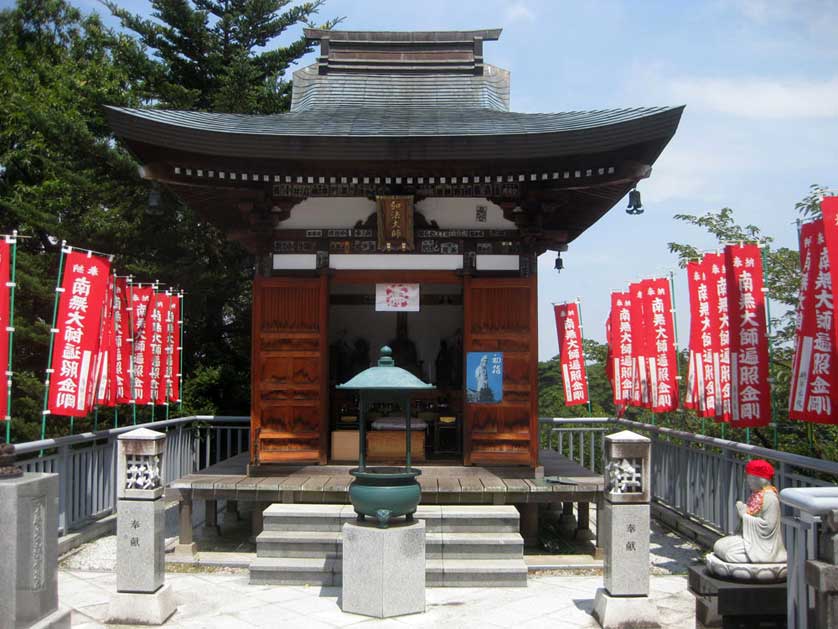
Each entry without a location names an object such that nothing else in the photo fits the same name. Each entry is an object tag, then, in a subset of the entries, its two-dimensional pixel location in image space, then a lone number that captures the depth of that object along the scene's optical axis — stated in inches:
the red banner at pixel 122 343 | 394.9
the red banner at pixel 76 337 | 334.3
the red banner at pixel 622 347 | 450.6
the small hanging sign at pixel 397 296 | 392.2
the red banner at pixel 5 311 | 299.3
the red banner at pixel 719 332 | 324.8
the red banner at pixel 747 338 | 299.1
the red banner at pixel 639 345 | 418.3
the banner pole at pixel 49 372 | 328.4
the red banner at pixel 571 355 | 494.3
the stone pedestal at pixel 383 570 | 251.0
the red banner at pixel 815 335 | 237.1
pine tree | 746.2
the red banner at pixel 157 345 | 440.8
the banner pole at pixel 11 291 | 303.9
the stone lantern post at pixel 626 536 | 239.8
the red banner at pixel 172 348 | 464.4
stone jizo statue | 204.5
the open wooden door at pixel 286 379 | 383.6
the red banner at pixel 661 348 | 395.2
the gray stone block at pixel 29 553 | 190.2
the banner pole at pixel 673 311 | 398.3
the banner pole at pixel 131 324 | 411.2
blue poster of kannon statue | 378.0
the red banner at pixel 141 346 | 426.9
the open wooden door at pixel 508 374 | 380.2
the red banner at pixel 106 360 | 366.0
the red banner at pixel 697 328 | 341.1
